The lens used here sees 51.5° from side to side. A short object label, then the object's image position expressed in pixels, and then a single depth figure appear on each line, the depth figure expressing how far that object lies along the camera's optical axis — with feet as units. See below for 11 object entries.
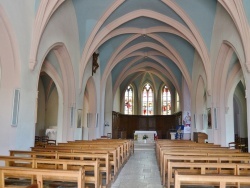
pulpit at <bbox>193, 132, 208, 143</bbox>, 45.27
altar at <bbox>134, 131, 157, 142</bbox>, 67.82
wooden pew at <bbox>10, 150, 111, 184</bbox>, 18.06
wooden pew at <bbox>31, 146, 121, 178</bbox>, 21.07
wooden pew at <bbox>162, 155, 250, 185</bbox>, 17.61
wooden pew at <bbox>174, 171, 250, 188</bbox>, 9.71
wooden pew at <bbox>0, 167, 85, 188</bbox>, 10.60
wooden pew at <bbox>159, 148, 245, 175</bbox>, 20.32
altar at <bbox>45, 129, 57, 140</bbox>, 56.08
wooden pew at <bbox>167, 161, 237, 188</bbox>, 14.02
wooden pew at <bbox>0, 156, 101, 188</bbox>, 13.97
